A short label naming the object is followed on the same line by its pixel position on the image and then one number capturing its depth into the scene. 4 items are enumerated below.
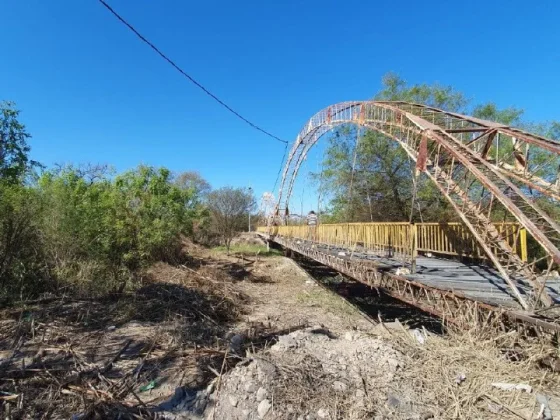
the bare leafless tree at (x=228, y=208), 26.91
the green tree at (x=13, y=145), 9.62
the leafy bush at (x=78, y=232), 7.60
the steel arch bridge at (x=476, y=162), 6.02
